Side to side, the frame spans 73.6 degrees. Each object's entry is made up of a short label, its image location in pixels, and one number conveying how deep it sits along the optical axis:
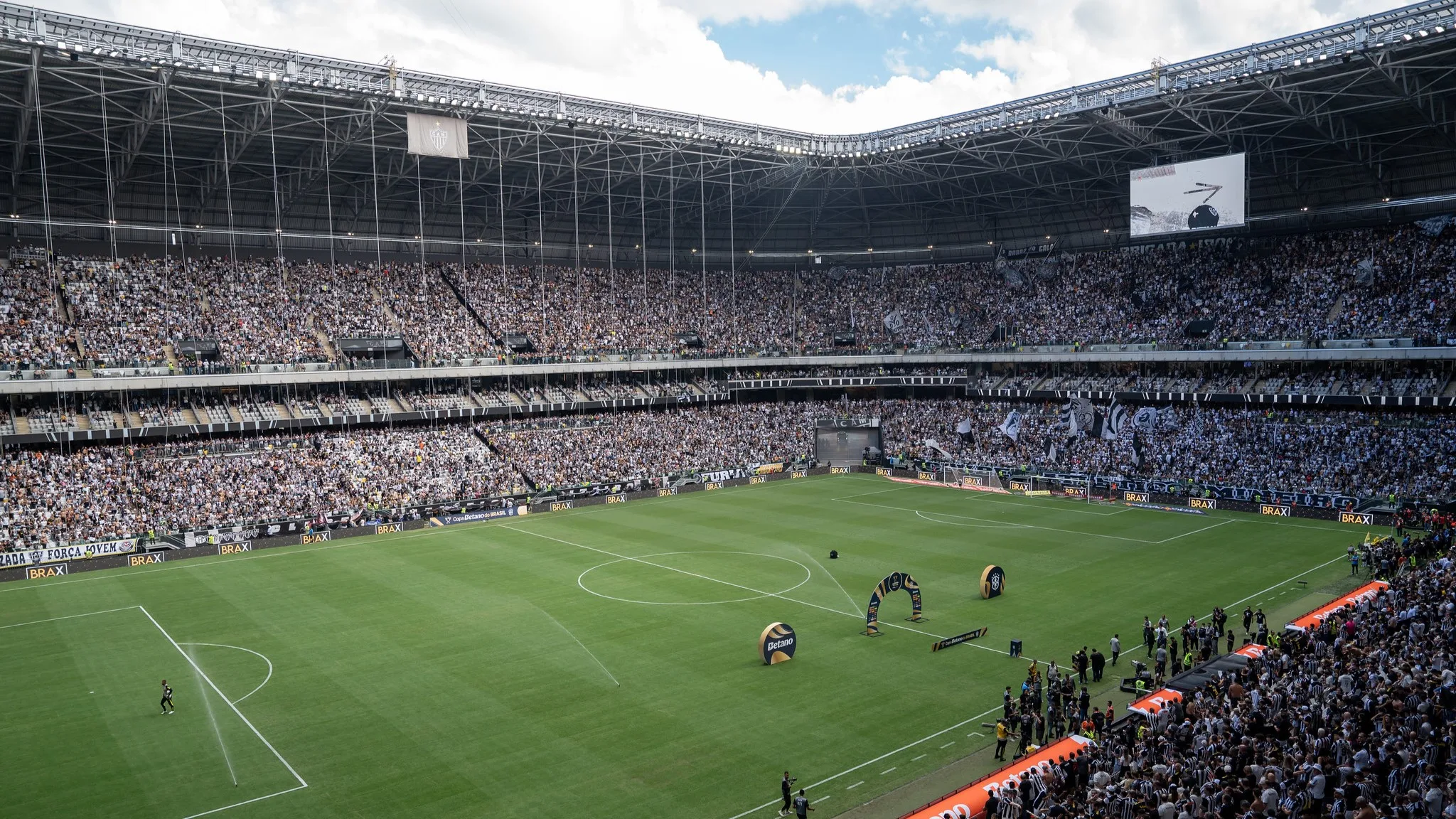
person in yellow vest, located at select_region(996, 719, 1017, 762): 21.70
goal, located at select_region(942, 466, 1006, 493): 62.38
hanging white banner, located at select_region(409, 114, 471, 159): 48.84
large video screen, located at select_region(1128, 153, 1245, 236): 53.19
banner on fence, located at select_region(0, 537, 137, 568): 41.12
